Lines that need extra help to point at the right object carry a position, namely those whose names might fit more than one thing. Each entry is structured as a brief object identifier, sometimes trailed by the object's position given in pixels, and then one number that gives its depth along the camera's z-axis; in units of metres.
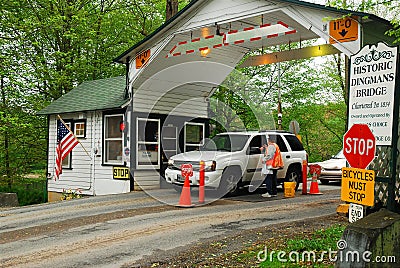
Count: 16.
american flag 16.66
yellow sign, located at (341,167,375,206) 6.11
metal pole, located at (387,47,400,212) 7.55
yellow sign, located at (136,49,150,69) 14.46
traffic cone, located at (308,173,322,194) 14.60
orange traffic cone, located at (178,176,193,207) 11.83
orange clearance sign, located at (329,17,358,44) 9.35
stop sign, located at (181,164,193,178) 12.09
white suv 12.70
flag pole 16.90
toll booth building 12.36
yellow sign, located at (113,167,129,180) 15.63
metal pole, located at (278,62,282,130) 23.77
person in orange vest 12.81
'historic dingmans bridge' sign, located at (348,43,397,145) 7.54
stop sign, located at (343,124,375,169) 6.25
